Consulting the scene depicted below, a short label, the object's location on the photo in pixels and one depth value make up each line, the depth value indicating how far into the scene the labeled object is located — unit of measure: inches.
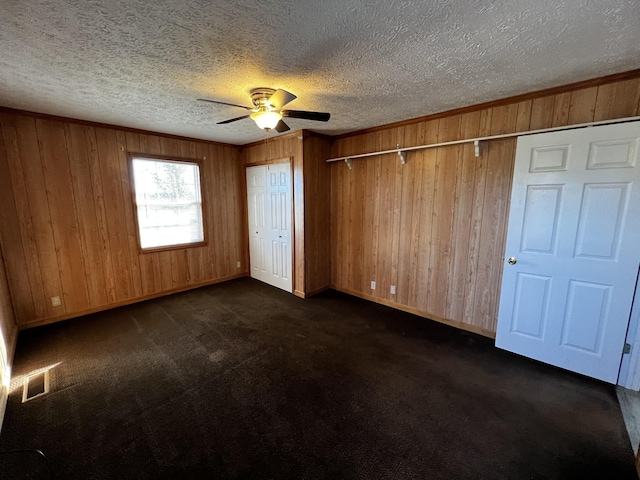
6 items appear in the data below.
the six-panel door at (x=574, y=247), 81.7
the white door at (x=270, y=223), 165.3
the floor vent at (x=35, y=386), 82.2
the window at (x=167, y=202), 150.9
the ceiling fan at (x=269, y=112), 85.6
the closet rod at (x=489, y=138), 82.3
